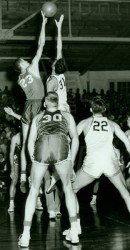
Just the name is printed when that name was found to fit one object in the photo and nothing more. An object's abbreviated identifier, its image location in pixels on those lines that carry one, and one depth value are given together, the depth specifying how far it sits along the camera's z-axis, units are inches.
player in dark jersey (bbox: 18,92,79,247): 264.7
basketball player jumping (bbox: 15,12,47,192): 370.0
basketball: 403.2
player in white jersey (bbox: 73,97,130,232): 289.3
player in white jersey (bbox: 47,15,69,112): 339.6
